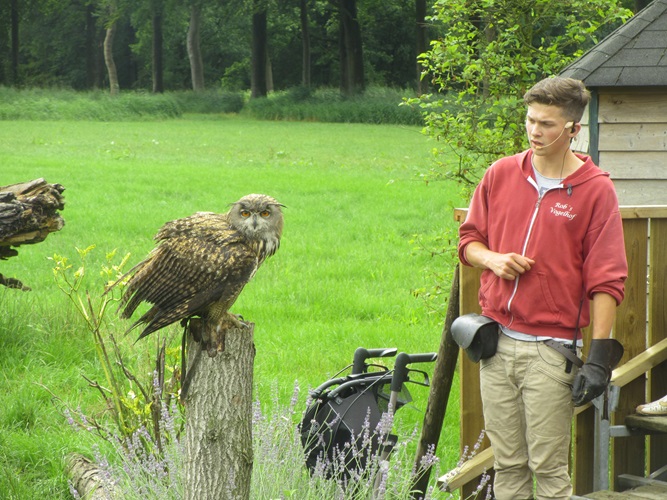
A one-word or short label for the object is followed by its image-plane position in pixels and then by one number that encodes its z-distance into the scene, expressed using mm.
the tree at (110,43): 61594
